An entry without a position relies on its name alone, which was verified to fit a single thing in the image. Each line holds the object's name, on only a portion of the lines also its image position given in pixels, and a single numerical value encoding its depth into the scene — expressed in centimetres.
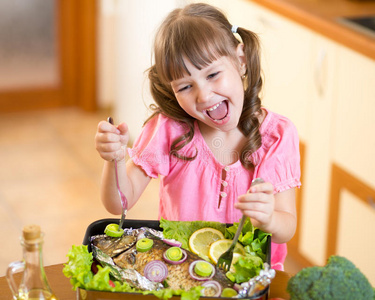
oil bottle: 148
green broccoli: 147
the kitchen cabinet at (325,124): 249
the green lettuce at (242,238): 155
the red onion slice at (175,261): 157
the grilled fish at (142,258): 154
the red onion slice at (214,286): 152
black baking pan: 147
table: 161
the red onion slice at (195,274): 154
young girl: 171
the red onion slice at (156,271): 155
